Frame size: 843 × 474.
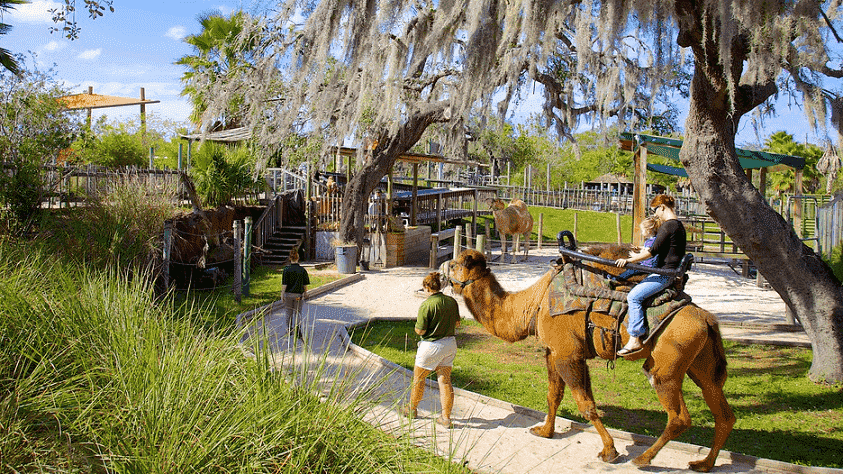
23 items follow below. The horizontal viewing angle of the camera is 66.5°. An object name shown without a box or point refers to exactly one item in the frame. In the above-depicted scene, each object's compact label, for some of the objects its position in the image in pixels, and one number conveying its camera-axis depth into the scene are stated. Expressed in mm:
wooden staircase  18156
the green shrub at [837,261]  10600
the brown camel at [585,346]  4941
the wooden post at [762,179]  16053
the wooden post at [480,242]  14531
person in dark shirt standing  8594
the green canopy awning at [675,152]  12234
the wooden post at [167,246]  10859
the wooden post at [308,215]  19266
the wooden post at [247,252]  12391
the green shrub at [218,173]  17219
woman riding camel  5078
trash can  16109
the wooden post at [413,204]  20578
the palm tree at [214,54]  16062
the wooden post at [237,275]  11838
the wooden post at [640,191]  11961
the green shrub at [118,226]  9625
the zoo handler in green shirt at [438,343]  5758
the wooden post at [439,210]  21747
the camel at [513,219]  19969
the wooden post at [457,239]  15133
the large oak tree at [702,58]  6695
